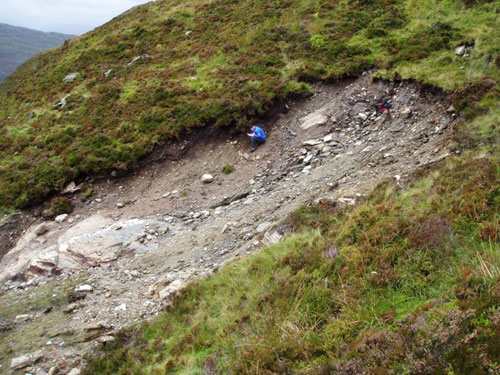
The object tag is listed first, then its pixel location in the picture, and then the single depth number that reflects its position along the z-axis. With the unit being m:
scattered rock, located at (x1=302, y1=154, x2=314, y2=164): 14.30
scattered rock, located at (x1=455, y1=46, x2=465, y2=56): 14.56
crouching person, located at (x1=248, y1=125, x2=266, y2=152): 16.11
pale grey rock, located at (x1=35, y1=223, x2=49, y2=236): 15.30
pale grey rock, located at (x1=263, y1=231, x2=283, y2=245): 9.73
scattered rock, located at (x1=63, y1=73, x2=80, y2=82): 28.70
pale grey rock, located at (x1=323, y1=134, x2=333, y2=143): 14.77
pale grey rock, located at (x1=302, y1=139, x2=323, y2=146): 14.95
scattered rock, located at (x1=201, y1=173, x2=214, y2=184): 15.66
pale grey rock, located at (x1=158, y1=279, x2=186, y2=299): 9.82
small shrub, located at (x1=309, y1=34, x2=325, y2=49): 20.62
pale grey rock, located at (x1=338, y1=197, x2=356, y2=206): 9.53
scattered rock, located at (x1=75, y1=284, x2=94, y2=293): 11.08
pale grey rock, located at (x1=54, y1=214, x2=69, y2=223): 15.83
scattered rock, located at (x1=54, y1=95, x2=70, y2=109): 24.49
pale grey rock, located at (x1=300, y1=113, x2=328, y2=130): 15.91
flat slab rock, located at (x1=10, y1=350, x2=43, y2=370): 8.62
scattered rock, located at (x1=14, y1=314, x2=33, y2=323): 10.65
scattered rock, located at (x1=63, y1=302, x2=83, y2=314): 10.45
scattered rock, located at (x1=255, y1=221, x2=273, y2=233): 10.90
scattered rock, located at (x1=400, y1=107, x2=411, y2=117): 13.58
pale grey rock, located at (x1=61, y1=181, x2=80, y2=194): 17.28
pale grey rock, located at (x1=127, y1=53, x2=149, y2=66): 27.23
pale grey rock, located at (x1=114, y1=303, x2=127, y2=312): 10.02
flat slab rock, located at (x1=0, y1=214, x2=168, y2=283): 12.74
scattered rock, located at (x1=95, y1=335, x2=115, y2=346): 8.76
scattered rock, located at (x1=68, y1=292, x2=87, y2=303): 10.87
